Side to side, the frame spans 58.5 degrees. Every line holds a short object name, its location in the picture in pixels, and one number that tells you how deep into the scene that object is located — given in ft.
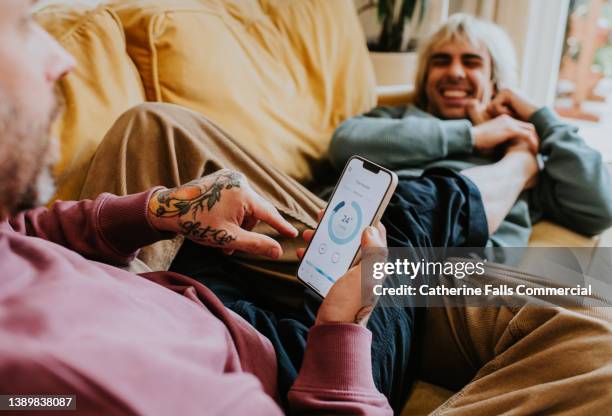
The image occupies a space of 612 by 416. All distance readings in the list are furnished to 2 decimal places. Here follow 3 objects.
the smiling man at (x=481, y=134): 4.16
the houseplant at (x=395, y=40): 6.99
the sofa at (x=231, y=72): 3.31
